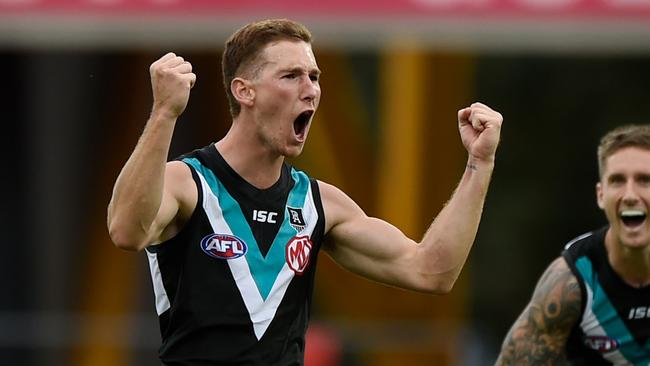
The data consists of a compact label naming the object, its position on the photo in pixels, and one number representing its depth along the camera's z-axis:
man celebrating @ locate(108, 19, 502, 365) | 13.62
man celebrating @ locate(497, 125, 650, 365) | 16.42
